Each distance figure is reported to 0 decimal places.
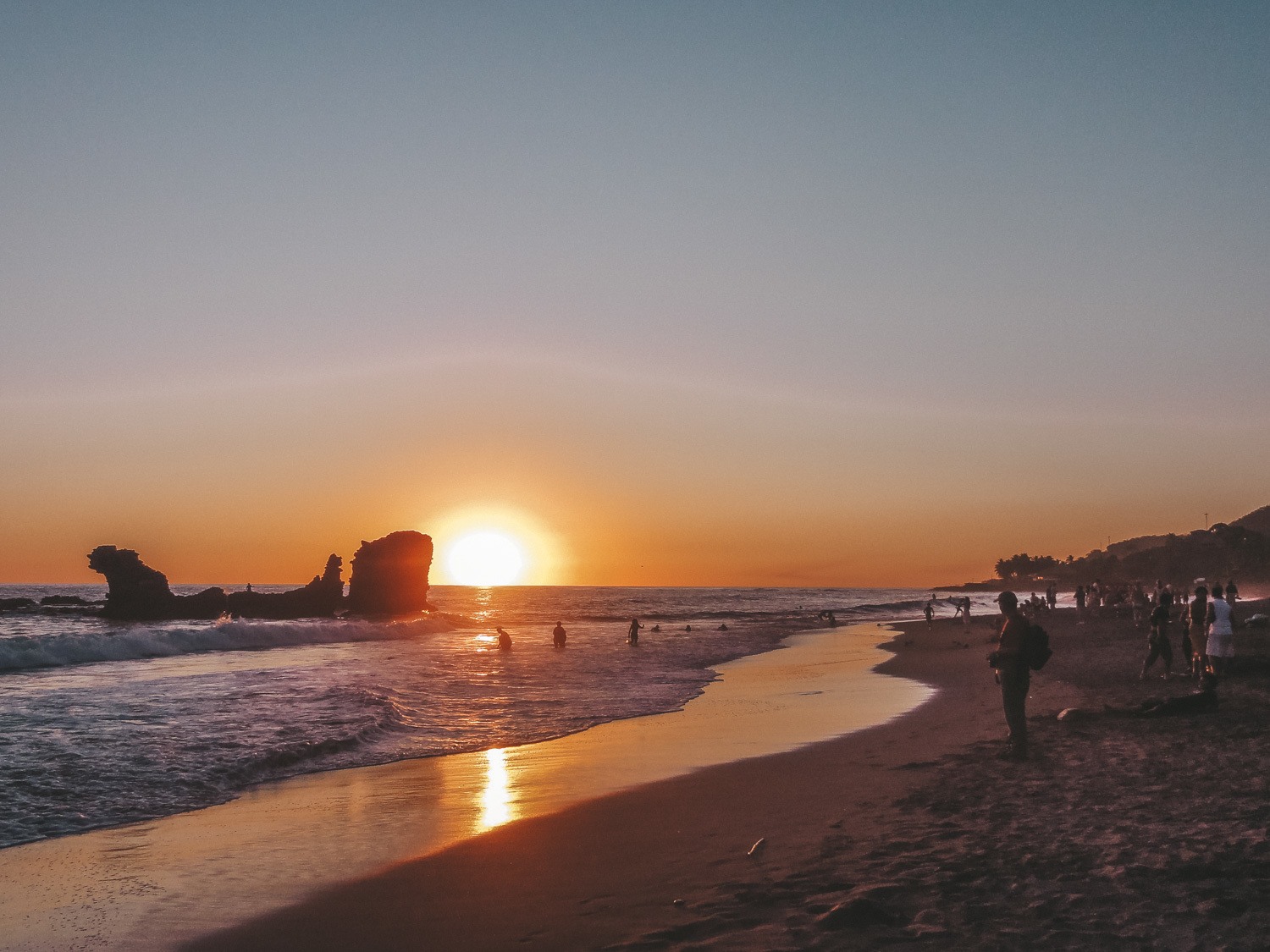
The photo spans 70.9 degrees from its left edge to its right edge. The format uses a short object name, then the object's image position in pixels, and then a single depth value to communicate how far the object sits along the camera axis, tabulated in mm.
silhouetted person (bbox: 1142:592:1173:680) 18047
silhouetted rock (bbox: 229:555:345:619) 81188
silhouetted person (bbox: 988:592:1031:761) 11992
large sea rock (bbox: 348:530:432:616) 87688
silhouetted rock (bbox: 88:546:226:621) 76500
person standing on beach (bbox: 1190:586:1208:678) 17234
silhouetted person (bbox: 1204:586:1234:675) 16188
